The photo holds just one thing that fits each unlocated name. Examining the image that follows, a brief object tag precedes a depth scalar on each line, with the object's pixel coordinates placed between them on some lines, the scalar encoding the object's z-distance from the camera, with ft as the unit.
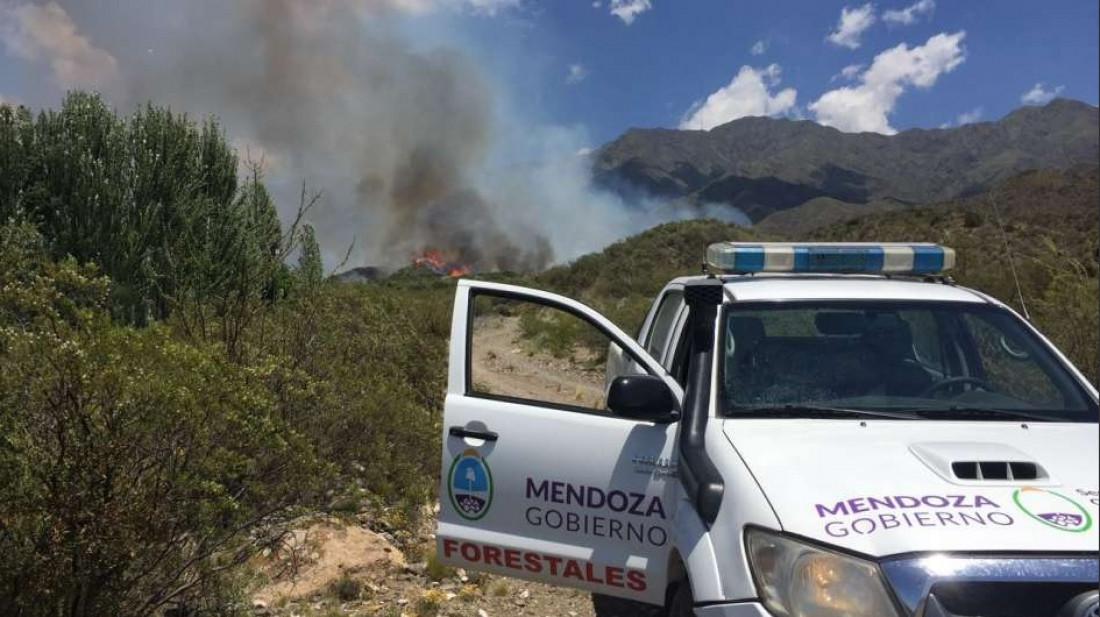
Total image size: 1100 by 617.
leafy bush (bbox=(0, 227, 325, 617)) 10.37
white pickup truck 6.64
